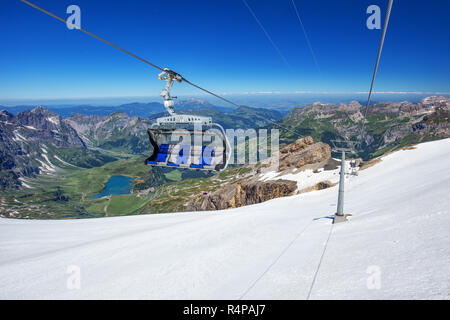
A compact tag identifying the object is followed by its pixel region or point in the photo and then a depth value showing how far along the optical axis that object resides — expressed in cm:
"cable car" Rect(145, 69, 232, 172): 1550
